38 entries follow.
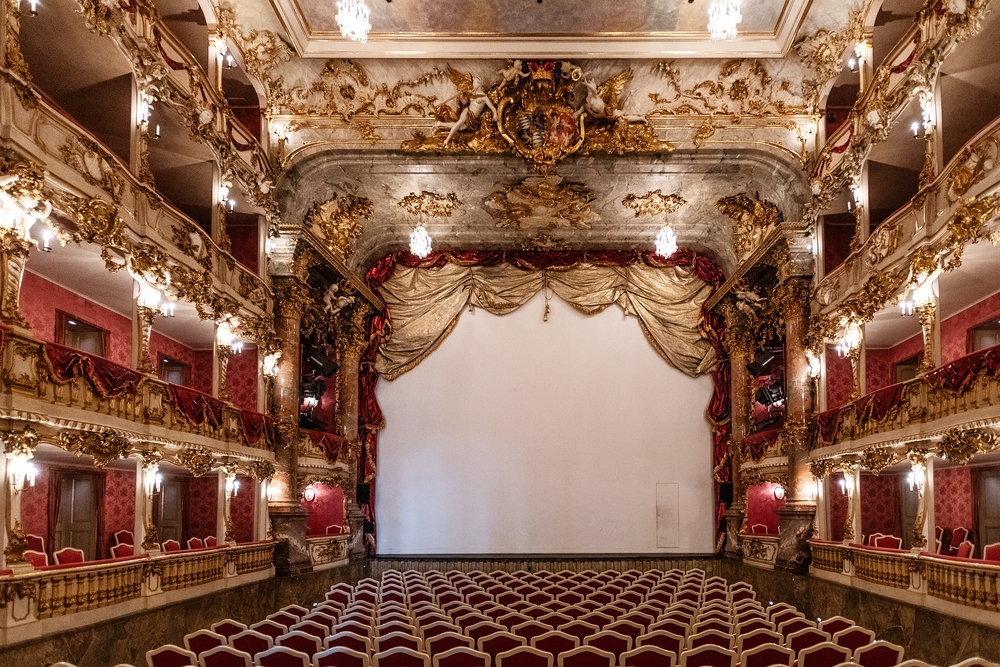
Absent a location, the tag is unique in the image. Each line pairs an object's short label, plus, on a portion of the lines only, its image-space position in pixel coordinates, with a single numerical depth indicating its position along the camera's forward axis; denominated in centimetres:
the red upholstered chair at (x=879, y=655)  722
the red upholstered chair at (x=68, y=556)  1387
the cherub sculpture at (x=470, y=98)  1712
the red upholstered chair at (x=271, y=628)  940
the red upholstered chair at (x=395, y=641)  760
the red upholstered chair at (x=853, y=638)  810
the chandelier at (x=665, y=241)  1812
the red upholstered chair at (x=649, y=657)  698
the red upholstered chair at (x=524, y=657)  695
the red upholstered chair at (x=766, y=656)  702
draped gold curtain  2338
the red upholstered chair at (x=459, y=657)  687
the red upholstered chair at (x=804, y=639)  798
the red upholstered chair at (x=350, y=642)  748
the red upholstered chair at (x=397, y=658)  701
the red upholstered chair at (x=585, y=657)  686
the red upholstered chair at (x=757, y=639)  774
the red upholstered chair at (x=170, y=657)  710
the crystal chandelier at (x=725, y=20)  1120
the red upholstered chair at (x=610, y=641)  763
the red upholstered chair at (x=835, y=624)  939
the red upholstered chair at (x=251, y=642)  808
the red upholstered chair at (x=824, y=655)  715
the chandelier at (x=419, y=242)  1816
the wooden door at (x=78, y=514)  1602
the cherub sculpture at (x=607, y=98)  1695
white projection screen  2269
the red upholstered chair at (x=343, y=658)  676
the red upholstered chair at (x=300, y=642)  786
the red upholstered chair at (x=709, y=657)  704
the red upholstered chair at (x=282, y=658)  687
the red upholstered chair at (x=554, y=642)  769
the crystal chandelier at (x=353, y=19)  1098
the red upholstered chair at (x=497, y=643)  765
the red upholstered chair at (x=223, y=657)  698
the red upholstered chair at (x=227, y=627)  959
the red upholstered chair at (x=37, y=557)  1150
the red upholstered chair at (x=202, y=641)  811
